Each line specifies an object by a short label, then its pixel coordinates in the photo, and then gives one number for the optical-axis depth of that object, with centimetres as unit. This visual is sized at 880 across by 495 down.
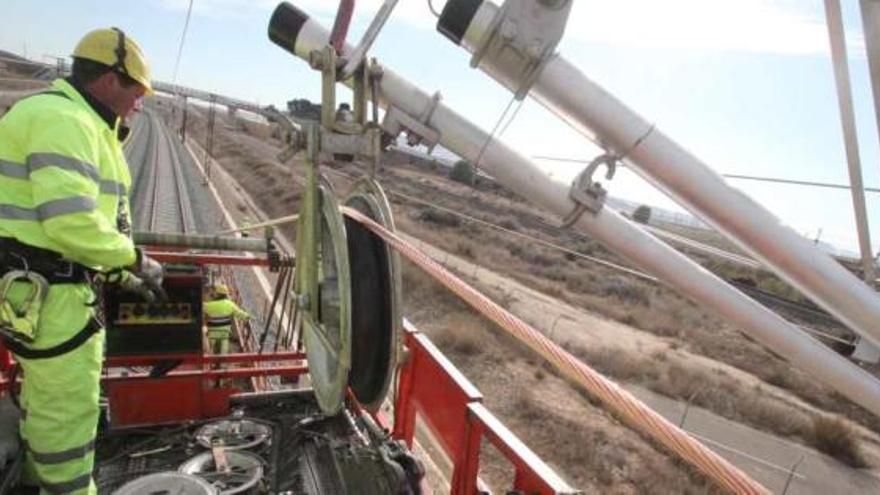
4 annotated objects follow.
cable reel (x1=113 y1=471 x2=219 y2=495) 341
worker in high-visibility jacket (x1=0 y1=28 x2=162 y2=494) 254
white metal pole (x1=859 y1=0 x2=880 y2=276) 229
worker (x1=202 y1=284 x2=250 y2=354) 697
